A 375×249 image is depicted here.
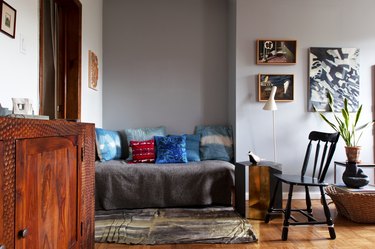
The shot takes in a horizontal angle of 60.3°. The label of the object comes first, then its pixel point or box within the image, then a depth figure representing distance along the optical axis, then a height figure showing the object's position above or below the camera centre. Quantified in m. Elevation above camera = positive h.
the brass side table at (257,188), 3.02 -0.58
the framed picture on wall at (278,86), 3.78 +0.49
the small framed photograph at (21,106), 1.42 +0.09
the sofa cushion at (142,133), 3.99 -0.07
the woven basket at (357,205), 2.81 -0.69
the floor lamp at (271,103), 3.54 +0.27
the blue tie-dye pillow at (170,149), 3.69 -0.25
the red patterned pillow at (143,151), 3.70 -0.28
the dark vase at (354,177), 3.01 -0.47
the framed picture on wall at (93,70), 3.54 +0.65
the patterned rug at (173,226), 2.42 -0.82
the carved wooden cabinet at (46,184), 0.79 -0.18
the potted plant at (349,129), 3.27 -0.03
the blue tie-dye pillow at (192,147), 3.87 -0.24
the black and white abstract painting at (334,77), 3.79 +0.60
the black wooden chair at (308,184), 2.50 -0.44
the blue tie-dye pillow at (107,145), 3.58 -0.20
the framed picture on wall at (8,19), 1.73 +0.60
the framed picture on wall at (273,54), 3.78 +0.86
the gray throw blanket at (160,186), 3.21 -0.59
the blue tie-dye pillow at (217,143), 3.92 -0.19
